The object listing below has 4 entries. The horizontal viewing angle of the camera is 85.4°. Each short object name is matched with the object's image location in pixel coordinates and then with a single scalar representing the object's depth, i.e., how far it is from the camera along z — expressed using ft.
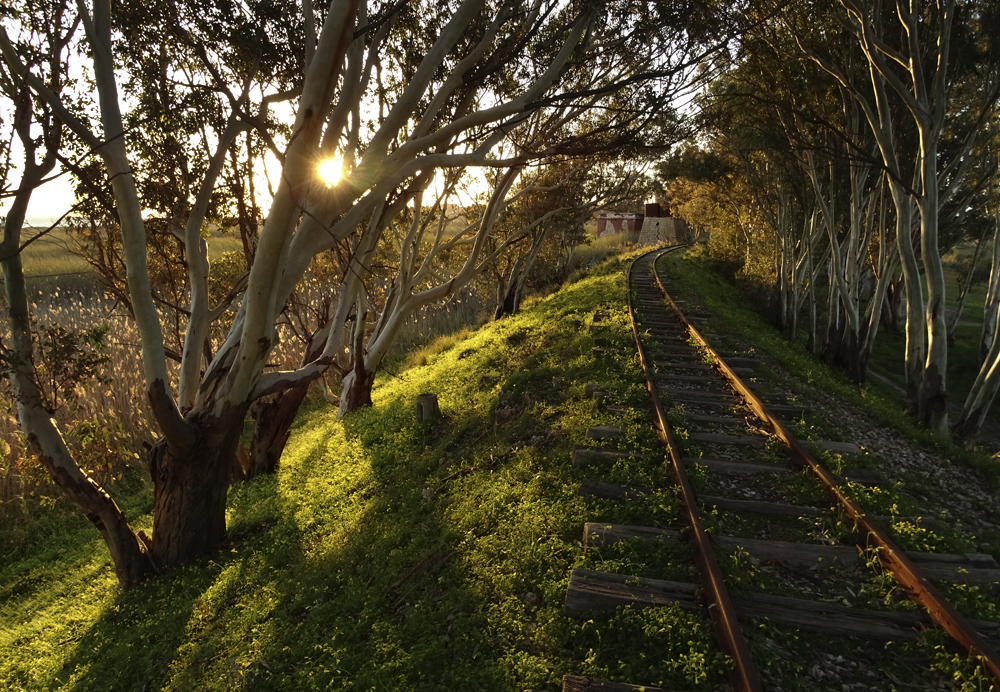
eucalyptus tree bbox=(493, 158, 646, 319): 59.98
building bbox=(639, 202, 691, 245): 190.39
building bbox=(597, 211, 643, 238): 204.64
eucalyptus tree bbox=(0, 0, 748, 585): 16.69
